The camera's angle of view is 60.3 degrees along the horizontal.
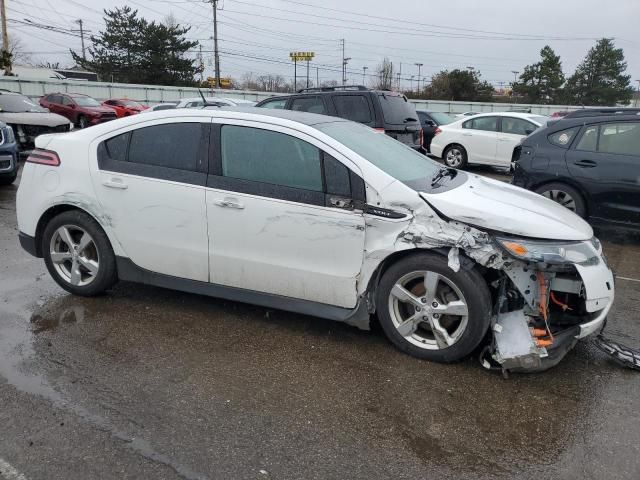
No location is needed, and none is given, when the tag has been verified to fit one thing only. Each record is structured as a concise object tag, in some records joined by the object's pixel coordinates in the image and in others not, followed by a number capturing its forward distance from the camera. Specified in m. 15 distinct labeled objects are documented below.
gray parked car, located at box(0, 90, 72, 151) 13.75
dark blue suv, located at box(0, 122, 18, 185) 9.84
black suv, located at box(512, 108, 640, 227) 6.76
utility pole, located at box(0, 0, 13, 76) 36.34
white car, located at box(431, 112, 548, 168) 13.30
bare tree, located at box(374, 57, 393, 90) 74.88
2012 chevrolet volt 3.47
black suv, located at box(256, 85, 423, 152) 9.54
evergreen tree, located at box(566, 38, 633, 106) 57.16
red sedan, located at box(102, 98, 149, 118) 23.77
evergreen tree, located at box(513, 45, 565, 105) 58.78
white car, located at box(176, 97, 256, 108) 16.80
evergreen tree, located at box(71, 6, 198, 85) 54.38
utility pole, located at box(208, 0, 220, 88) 46.16
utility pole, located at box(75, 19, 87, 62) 62.04
